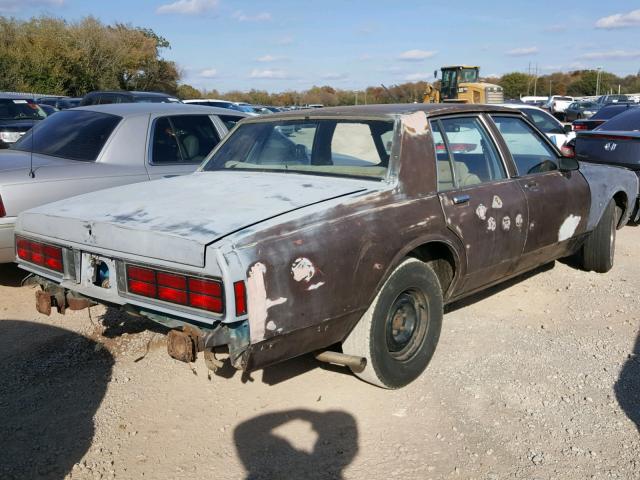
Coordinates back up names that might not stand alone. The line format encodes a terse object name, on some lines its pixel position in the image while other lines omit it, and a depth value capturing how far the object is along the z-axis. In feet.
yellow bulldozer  81.00
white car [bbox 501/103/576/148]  35.19
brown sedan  8.84
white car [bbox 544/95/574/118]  121.64
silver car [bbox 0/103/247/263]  15.69
